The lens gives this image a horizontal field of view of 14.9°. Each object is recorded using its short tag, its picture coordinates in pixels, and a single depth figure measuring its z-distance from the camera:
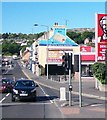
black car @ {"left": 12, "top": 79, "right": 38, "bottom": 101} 26.88
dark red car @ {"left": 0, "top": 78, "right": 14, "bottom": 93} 38.50
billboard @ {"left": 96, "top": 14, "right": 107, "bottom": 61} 40.50
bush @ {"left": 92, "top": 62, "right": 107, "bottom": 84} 37.92
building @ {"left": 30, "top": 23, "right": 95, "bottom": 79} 81.12
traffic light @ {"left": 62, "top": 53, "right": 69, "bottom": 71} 23.02
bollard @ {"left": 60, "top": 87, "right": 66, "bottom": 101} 27.23
